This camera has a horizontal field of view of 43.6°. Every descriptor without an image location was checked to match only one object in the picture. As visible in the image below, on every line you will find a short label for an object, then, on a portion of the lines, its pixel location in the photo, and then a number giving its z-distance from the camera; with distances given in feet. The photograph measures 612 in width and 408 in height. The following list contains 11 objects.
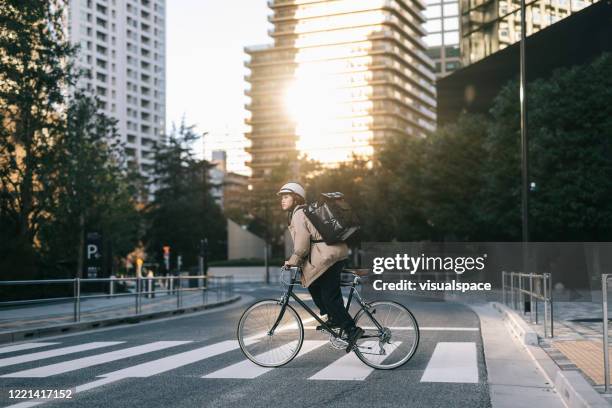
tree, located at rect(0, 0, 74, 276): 82.12
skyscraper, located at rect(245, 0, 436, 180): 452.76
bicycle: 25.38
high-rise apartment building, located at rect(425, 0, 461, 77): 504.84
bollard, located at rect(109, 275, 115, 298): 54.78
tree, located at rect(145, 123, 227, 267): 226.17
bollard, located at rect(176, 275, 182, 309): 66.85
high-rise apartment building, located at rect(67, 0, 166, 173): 420.77
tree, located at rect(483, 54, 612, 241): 93.86
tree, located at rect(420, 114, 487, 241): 125.39
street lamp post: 62.90
